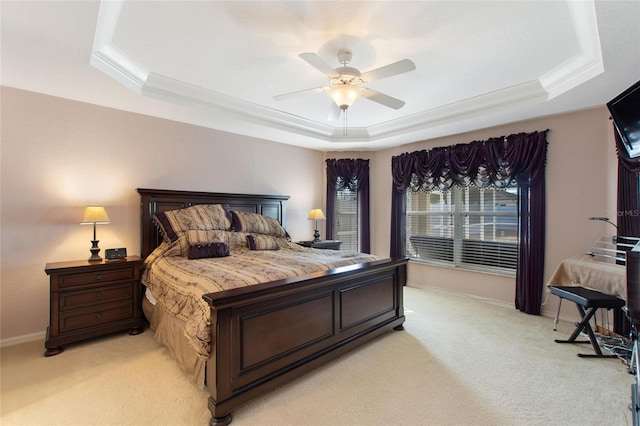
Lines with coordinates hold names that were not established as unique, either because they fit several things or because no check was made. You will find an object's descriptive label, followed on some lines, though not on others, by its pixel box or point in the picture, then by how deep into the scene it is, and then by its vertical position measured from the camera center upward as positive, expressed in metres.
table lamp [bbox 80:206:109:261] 2.99 -0.05
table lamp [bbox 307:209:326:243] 5.13 -0.01
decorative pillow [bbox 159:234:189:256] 3.21 -0.38
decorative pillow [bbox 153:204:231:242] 3.39 -0.07
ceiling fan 2.17 +1.10
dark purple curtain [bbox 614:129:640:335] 2.94 +0.15
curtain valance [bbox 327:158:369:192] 5.52 +0.79
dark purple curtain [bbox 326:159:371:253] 5.54 +0.56
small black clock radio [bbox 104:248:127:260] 3.16 -0.44
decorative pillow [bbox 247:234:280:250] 3.70 -0.37
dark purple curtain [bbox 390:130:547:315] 3.74 +0.56
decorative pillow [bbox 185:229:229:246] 3.26 -0.27
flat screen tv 2.31 +0.84
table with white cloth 2.60 -0.68
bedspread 1.98 -0.50
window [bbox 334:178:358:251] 5.73 -0.09
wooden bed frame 1.82 -0.87
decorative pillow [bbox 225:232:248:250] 3.66 -0.33
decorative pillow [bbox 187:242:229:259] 3.12 -0.40
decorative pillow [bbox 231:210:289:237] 3.96 -0.14
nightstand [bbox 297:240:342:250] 4.86 -0.50
